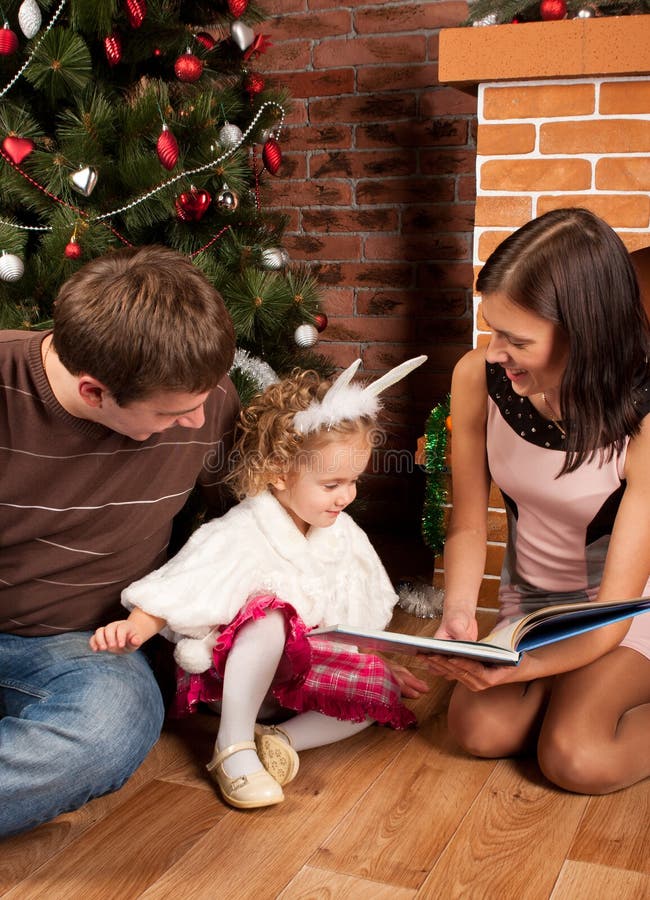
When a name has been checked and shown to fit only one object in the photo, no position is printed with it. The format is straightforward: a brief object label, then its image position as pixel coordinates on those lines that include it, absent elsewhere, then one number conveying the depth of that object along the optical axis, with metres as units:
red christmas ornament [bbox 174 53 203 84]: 1.87
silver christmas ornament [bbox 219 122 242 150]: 1.95
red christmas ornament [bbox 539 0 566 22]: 2.05
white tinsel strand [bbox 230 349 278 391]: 1.95
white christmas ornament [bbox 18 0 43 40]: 1.74
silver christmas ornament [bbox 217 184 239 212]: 1.94
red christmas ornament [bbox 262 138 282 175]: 2.08
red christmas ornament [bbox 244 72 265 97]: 2.04
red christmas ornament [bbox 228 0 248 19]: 1.94
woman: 1.36
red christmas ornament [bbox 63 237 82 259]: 1.78
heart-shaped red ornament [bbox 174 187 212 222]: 1.89
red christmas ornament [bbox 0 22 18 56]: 1.73
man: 1.21
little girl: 1.45
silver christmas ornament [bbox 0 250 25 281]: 1.79
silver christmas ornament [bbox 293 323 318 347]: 2.08
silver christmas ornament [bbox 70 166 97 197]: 1.78
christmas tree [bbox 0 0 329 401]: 1.81
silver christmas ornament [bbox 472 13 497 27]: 2.14
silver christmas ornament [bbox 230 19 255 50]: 1.95
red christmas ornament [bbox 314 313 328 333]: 2.14
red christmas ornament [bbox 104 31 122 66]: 1.84
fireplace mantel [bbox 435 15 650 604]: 2.03
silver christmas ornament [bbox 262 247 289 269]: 2.03
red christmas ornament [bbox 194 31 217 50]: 1.99
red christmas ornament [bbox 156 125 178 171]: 1.80
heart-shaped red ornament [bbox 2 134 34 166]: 1.78
